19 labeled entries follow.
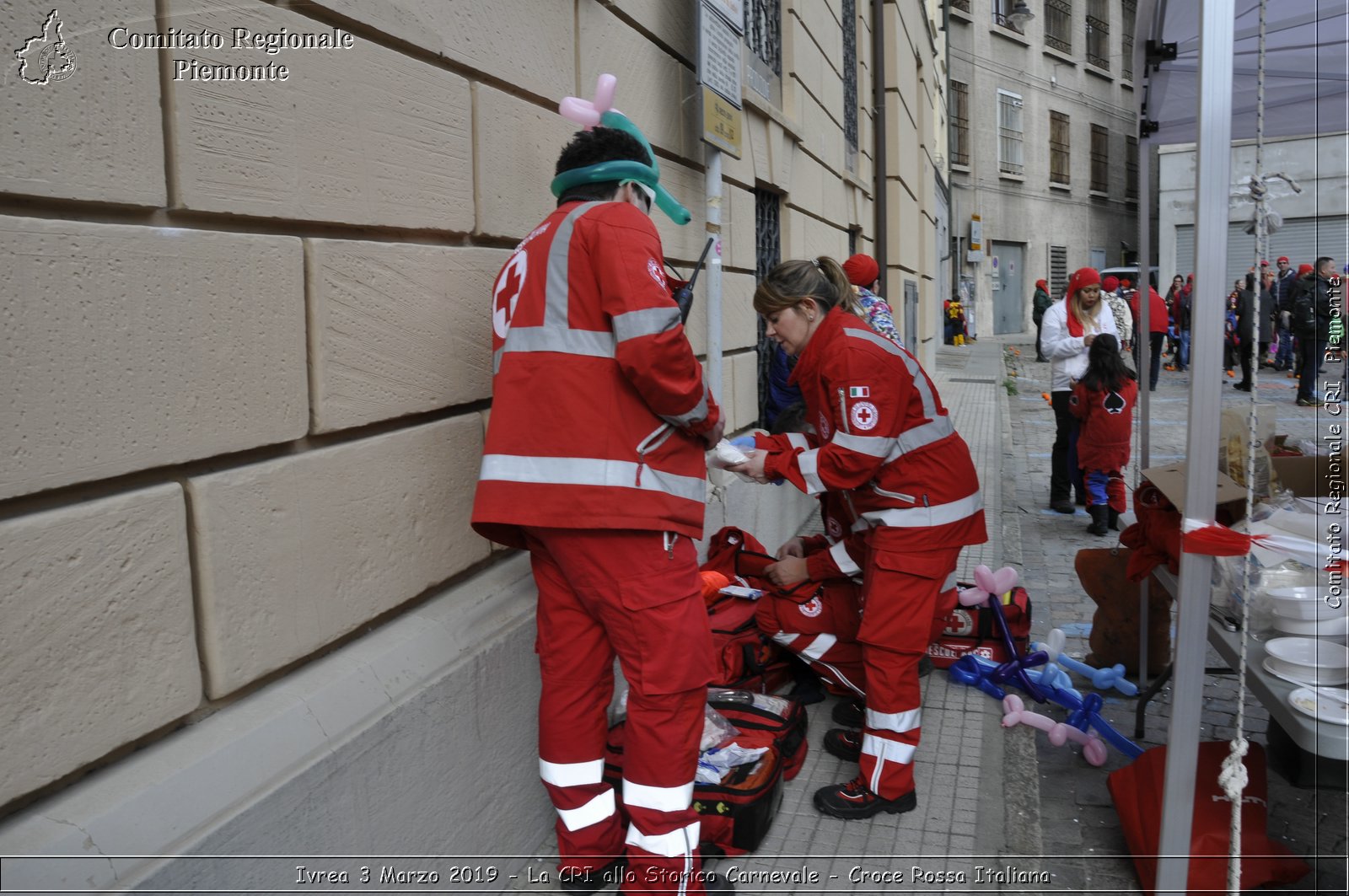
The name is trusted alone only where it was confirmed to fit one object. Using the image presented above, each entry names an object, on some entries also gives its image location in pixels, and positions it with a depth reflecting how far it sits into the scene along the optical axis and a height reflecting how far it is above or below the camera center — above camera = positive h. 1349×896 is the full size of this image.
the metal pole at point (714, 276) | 4.86 +0.39
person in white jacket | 7.15 +0.07
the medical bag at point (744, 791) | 2.98 -1.32
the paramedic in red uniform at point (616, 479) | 2.46 -0.31
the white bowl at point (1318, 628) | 2.24 -0.65
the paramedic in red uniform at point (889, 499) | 3.12 -0.48
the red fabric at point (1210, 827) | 2.52 -1.27
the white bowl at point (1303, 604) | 2.31 -0.60
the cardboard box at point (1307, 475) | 3.21 -0.42
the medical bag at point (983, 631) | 4.32 -1.22
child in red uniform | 6.67 -0.43
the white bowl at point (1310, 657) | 2.17 -0.70
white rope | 2.12 -0.88
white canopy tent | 2.15 +0.28
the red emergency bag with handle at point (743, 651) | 3.88 -1.16
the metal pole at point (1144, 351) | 3.99 -0.01
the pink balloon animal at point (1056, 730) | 3.57 -1.41
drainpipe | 12.17 +3.02
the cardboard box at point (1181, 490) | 2.75 -0.40
